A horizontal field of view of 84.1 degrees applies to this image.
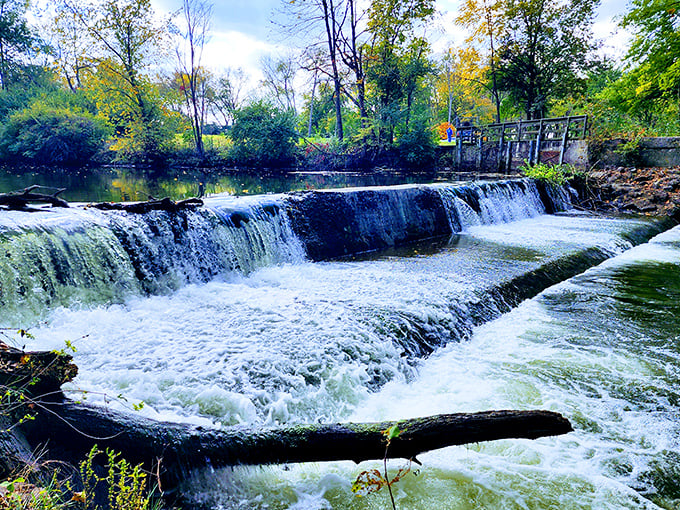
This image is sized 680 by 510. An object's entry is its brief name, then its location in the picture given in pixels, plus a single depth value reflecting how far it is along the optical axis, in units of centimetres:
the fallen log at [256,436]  176
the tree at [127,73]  2134
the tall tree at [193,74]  2331
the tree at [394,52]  2309
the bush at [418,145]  2167
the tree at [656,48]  1655
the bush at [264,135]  2217
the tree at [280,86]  4756
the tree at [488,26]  2278
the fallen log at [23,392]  160
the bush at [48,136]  2158
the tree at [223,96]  4906
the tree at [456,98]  3841
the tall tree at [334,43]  2333
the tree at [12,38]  3054
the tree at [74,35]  2139
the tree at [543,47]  2130
